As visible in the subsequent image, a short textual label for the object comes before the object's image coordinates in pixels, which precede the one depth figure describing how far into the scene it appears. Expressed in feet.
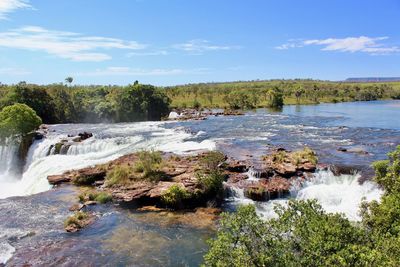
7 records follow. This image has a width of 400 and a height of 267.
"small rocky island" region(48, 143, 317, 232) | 102.89
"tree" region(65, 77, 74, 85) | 452.76
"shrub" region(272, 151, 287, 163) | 125.92
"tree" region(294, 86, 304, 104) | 457.68
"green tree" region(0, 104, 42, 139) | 173.06
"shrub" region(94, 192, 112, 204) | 106.72
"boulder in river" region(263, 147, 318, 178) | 116.37
